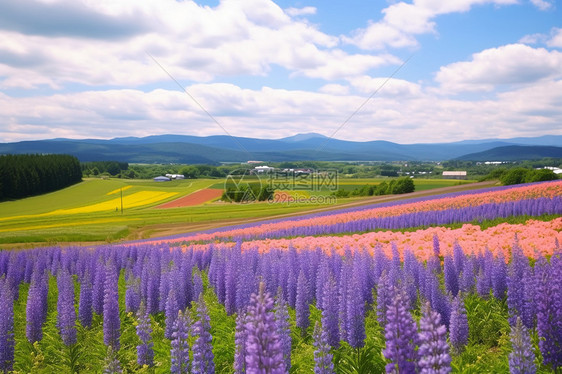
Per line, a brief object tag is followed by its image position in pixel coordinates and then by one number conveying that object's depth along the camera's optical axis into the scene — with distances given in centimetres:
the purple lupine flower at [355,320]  626
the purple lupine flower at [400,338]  372
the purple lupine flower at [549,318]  560
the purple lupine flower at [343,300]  664
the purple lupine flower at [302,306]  801
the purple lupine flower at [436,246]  1266
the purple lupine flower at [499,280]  901
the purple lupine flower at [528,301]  691
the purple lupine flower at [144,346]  645
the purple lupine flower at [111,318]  779
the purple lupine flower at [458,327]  636
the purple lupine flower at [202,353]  483
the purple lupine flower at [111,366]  469
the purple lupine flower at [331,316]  630
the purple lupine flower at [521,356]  442
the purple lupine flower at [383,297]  619
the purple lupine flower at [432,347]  339
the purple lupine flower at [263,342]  327
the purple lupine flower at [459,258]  1028
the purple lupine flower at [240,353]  479
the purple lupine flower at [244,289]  882
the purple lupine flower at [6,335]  782
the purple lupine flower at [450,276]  954
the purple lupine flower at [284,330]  570
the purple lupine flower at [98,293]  1047
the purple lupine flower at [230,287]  946
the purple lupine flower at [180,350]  497
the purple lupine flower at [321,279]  912
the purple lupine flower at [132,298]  1003
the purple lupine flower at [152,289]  1023
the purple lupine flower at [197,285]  979
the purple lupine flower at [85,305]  973
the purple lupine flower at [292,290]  972
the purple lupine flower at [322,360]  461
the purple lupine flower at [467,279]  912
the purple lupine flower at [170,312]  747
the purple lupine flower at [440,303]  759
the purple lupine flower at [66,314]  831
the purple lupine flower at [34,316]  902
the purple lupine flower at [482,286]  908
